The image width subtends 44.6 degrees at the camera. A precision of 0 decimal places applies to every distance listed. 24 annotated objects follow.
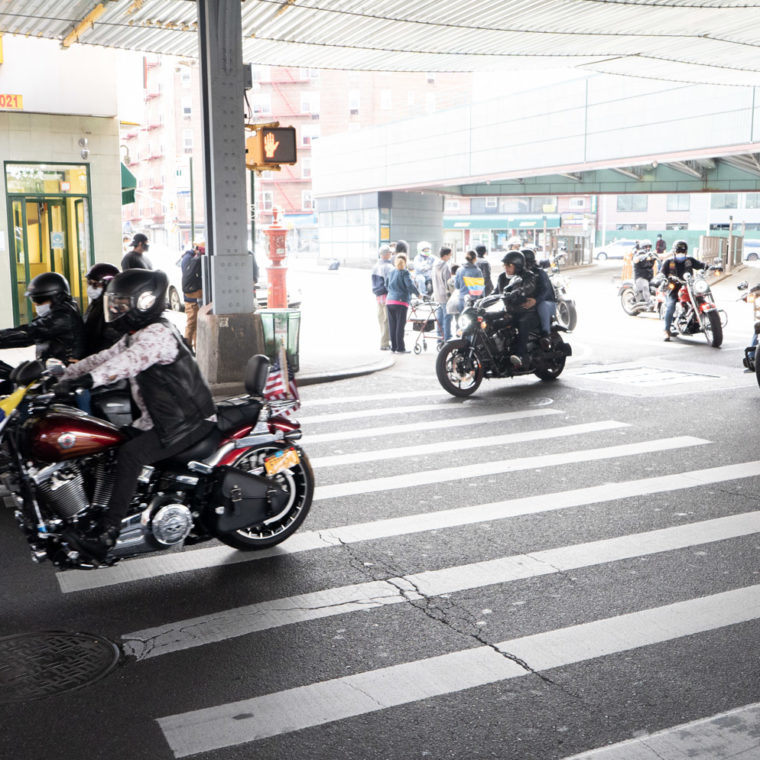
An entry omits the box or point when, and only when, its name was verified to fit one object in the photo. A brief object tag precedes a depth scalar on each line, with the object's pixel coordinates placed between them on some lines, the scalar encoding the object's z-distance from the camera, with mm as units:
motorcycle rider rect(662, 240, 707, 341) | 17656
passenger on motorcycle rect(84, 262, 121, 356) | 7941
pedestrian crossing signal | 12797
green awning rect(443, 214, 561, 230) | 78438
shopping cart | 16938
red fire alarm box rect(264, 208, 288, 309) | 17297
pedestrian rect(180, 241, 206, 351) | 15989
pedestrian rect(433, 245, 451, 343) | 16906
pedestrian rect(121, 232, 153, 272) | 10117
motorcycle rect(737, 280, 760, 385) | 13209
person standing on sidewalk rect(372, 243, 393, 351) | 16734
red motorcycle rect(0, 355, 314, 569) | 5074
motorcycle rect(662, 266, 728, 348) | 17078
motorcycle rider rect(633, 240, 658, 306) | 22956
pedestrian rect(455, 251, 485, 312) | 16141
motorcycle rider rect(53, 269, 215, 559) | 5223
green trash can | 12852
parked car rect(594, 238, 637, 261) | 70125
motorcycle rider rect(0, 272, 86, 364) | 7426
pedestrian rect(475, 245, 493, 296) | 17797
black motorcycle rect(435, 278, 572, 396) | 12258
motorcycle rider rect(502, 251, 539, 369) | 12930
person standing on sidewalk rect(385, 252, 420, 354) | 16062
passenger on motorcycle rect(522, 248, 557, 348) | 13117
